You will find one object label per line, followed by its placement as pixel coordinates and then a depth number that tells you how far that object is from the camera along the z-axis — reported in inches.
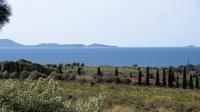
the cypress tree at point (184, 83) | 3821.4
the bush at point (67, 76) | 3670.0
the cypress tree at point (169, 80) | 3934.8
